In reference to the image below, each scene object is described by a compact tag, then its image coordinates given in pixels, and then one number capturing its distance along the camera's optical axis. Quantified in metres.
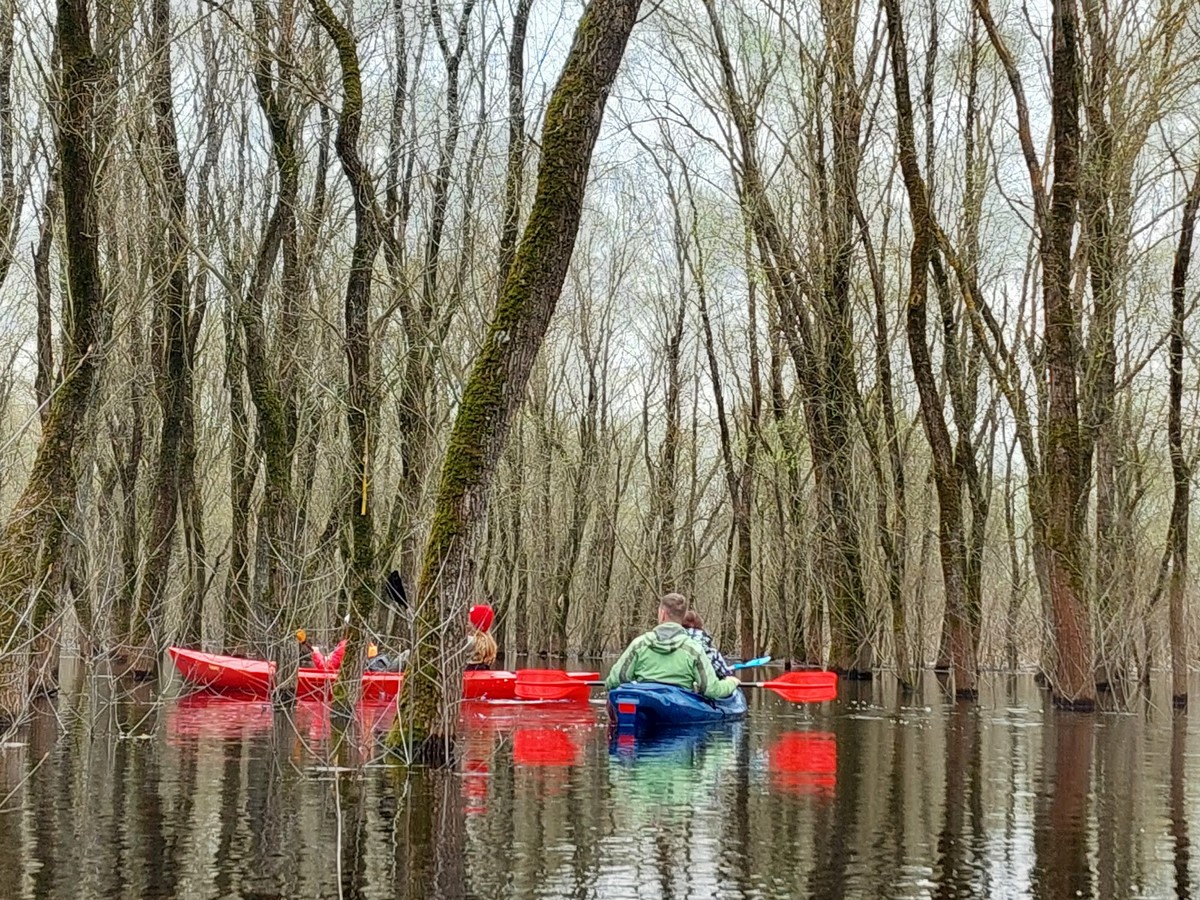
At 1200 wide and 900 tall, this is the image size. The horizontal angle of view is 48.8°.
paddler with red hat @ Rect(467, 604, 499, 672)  16.45
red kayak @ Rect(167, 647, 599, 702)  15.70
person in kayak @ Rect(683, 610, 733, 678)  16.30
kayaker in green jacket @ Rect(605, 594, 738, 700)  13.93
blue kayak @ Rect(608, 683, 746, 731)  13.32
